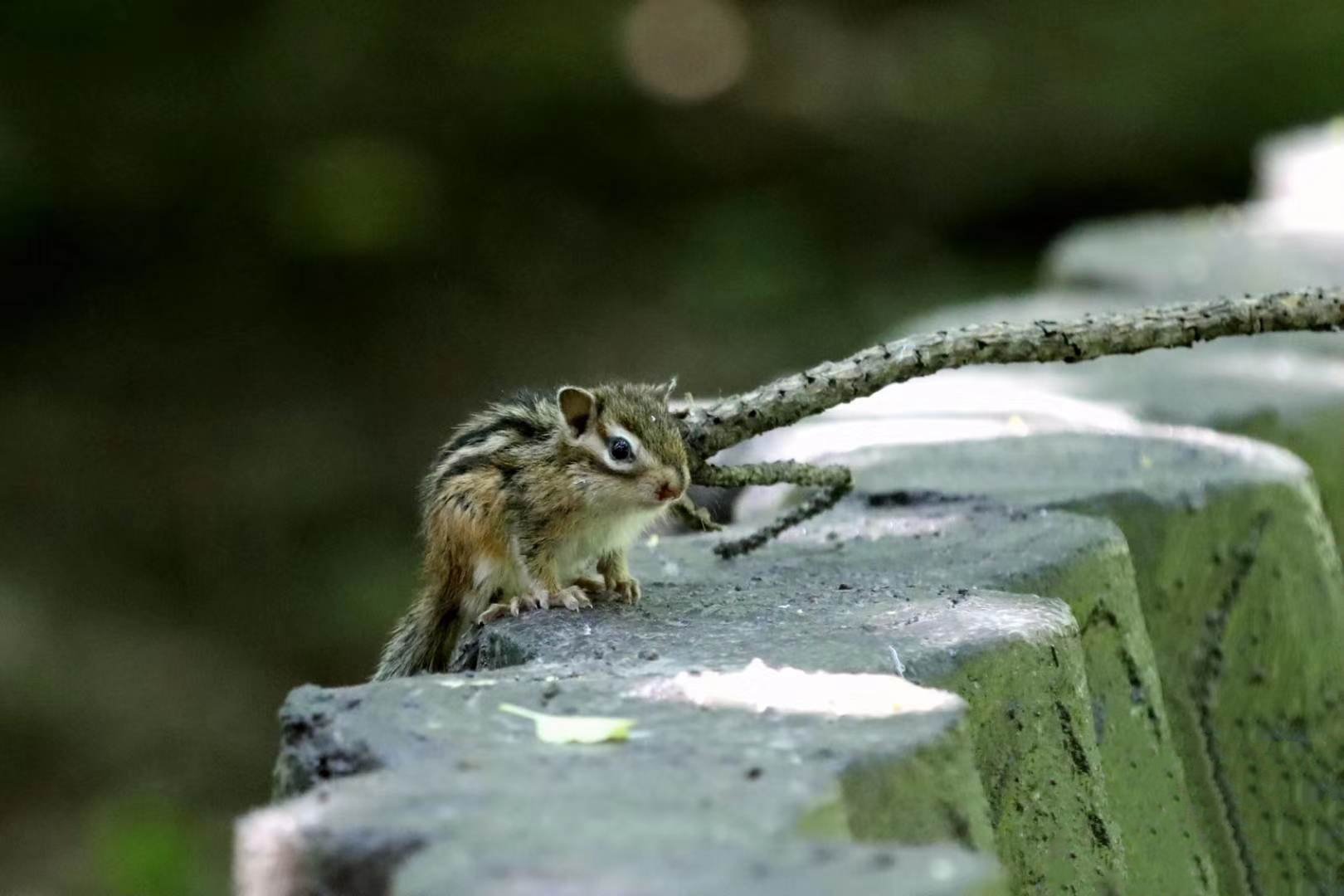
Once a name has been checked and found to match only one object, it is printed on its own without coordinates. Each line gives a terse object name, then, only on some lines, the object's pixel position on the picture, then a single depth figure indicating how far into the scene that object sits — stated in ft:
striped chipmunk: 24.17
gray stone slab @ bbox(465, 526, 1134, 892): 18.76
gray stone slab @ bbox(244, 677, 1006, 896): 12.65
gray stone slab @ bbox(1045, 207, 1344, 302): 43.62
